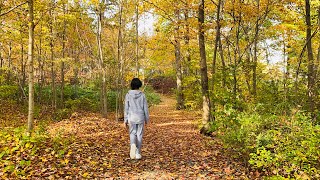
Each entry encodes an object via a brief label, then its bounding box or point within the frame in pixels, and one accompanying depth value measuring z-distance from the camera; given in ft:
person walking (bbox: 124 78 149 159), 18.72
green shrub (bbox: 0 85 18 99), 36.69
